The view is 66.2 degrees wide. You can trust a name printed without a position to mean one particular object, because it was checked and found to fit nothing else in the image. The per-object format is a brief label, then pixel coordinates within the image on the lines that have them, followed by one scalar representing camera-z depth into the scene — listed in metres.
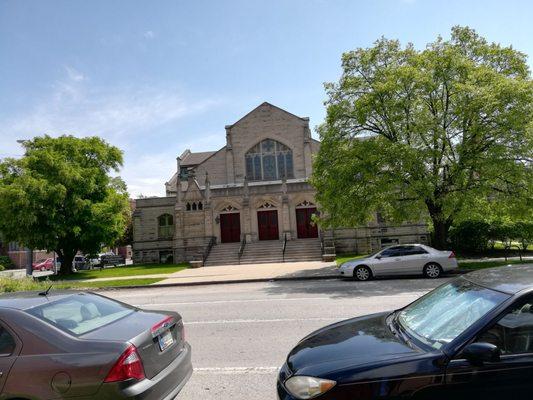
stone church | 33.16
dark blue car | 2.94
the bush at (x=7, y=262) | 54.86
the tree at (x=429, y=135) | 16.55
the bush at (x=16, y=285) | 14.27
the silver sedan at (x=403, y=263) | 15.87
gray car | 3.59
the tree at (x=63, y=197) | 27.00
